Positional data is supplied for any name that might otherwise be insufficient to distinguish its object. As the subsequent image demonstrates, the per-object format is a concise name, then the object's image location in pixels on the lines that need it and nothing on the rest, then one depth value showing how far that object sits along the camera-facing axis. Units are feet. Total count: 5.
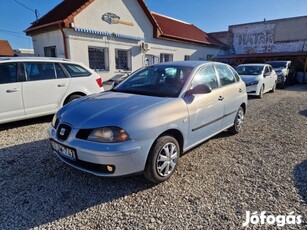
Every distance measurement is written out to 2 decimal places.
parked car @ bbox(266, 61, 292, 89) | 45.89
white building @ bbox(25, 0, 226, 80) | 36.70
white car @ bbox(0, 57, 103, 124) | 15.97
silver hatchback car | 8.44
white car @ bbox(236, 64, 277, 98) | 32.76
